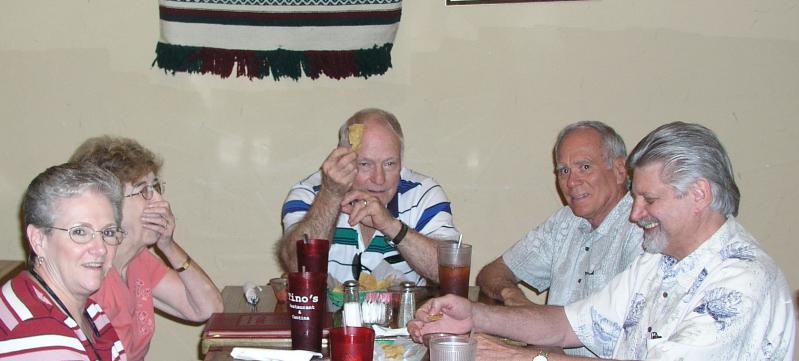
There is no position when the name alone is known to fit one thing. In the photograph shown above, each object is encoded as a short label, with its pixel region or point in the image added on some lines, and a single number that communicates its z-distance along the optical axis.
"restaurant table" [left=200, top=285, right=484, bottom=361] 2.18
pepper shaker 2.36
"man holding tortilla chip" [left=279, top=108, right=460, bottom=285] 2.97
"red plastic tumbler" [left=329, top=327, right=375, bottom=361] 1.88
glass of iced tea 2.49
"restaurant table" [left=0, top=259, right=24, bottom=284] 3.49
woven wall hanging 3.69
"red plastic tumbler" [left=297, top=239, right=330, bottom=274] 2.43
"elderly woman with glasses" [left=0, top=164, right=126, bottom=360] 1.75
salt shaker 2.12
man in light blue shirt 2.90
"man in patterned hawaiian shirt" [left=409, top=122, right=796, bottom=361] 1.91
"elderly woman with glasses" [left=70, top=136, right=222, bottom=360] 2.45
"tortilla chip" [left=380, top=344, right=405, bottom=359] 2.09
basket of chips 2.60
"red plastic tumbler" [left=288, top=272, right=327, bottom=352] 2.06
